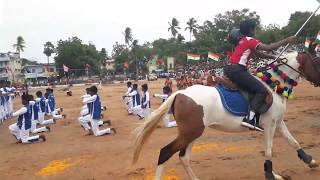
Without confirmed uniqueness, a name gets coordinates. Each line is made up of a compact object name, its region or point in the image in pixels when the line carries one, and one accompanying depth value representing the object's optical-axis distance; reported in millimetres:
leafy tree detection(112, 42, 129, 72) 65908
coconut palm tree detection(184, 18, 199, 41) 75625
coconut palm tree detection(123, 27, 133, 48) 79681
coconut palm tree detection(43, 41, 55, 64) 75372
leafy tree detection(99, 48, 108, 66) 67809
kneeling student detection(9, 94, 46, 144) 9142
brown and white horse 4782
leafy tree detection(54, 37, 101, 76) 61514
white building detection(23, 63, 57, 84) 64725
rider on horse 4970
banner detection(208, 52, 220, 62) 25404
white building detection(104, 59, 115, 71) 73766
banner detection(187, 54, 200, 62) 27728
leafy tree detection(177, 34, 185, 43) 72795
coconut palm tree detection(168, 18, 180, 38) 80442
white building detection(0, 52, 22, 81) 72795
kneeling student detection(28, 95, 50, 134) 10522
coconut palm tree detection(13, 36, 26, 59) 82639
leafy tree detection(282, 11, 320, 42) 39376
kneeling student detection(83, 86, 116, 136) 9437
